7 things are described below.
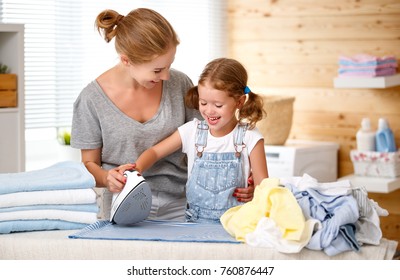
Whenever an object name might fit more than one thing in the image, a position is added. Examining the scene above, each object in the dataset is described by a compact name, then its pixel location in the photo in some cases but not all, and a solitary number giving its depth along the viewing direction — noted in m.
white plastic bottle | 8.95
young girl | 6.38
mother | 6.36
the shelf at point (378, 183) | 8.71
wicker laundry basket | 8.96
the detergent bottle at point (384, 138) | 8.85
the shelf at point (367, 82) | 8.74
